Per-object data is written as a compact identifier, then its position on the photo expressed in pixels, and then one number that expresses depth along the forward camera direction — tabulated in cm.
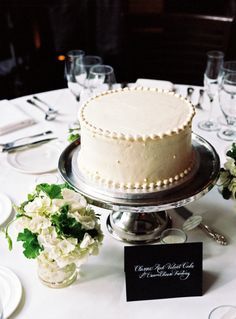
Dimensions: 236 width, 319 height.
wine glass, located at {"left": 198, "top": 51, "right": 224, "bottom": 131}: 179
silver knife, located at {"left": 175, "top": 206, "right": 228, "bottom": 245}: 123
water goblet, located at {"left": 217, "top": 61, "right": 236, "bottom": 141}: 166
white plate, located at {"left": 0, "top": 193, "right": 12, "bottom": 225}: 129
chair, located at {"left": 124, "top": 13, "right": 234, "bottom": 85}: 265
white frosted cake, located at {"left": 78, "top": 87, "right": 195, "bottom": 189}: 111
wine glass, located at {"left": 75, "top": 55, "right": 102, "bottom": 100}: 171
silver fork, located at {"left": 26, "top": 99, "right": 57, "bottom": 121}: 183
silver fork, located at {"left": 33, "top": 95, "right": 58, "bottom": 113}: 188
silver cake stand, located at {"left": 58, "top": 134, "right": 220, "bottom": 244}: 109
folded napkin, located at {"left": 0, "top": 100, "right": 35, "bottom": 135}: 174
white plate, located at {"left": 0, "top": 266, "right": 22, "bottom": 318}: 102
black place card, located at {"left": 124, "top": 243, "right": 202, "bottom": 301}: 105
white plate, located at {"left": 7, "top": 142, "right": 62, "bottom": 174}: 151
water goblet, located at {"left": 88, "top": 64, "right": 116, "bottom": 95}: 178
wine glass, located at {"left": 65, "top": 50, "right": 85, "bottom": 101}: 187
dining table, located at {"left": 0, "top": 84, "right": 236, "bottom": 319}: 103
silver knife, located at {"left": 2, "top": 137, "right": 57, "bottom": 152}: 161
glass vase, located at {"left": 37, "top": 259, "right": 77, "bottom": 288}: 105
